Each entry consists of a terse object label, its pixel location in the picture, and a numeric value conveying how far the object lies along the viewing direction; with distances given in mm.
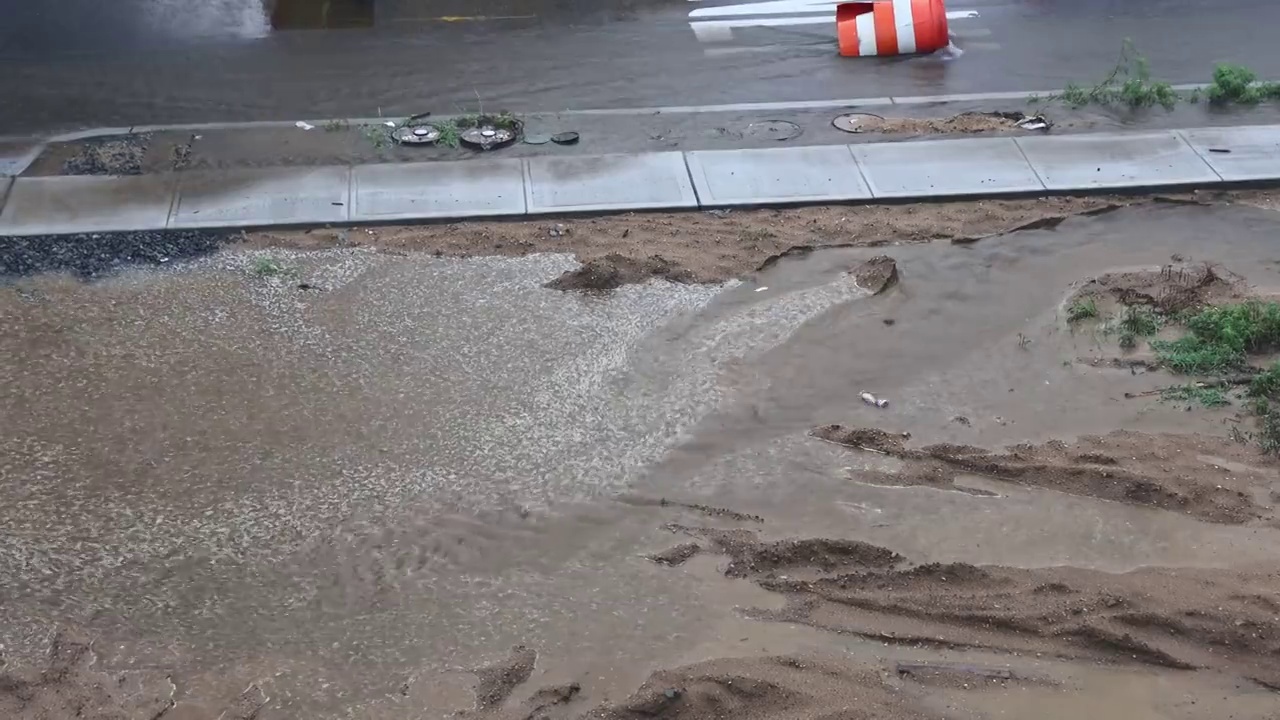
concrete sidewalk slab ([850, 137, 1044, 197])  11102
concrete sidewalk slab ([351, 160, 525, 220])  10742
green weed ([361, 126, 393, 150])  11734
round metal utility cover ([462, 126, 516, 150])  11711
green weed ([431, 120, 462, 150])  11734
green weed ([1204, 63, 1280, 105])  12523
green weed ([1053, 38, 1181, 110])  12531
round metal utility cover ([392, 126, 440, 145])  11743
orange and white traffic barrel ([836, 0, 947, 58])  13547
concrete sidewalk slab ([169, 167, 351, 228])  10562
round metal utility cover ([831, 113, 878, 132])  12109
